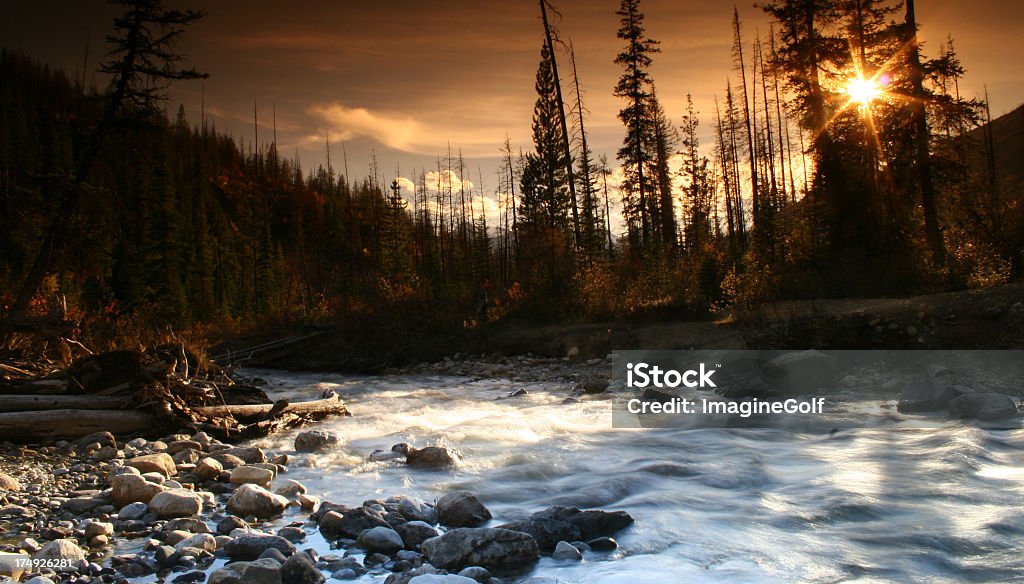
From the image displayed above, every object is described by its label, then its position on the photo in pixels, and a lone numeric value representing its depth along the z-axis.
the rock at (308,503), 4.90
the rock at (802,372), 9.95
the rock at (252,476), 5.59
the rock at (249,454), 6.46
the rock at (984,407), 7.51
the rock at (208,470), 5.63
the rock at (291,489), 5.21
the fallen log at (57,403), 6.66
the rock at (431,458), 6.47
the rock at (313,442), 7.22
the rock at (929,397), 8.28
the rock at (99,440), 6.56
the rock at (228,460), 6.12
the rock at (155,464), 5.56
